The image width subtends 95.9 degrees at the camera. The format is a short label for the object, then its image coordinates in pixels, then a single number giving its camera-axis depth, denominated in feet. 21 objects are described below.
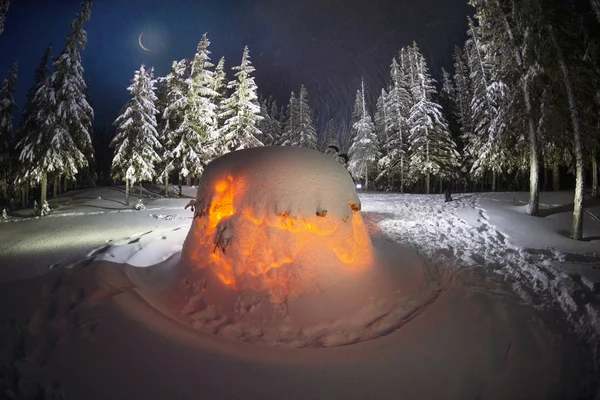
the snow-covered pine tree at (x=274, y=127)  128.23
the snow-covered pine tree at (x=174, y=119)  78.95
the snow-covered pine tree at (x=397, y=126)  94.07
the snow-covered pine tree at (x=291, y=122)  114.62
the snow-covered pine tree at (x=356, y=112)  122.83
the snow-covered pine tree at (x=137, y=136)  70.08
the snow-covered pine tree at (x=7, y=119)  80.02
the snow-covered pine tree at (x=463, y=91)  95.95
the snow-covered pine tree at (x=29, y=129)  59.06
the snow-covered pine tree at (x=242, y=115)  77.41
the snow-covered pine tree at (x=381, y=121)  116.02
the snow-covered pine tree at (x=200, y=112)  79.30
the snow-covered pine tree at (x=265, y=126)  119.44
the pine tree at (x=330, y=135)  183.66
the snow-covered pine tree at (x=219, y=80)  91.57
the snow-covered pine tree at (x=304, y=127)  111.65
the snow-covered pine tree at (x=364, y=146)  110.32
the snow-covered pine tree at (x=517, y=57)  38.40
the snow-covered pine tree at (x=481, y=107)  74.77
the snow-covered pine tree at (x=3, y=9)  31.88
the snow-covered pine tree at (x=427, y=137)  84.58
